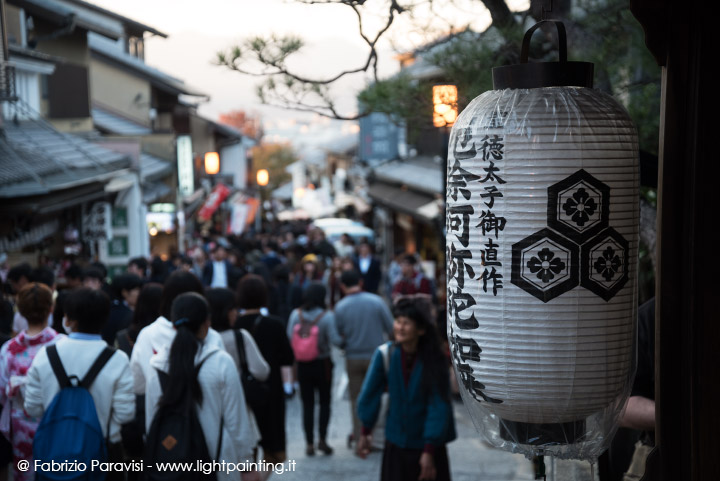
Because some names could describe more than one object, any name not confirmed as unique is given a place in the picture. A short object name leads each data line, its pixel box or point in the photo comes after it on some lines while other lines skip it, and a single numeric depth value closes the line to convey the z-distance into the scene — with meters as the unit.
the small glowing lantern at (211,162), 27.54
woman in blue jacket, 6.01
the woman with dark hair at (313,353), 9.81
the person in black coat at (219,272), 14.53
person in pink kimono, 5.44
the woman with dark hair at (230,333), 6.41
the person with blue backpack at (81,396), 4.95
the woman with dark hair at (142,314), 6.49
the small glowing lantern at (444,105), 6.29
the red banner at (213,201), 30.95
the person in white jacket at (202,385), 4.96
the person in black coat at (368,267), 16.12
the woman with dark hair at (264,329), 7.55
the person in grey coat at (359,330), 9.62
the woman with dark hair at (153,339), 5.70
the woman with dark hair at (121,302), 7.49
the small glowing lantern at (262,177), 35.69
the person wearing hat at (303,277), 13.23
